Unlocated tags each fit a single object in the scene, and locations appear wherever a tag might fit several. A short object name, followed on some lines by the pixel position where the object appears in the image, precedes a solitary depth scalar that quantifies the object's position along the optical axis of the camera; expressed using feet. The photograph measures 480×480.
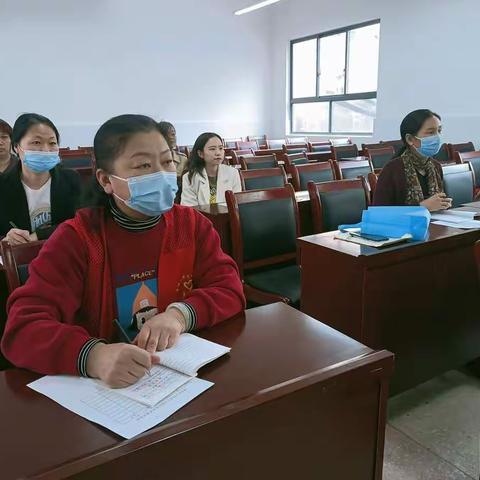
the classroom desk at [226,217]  7.68
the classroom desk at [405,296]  5.33
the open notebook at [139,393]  2.33
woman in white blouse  10.27
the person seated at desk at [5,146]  9.23
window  23.91
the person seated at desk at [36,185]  6.80
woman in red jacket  3.05
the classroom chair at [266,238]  7.17
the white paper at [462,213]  6.81
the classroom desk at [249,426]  2.11
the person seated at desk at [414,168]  7.68
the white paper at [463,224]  6.15
